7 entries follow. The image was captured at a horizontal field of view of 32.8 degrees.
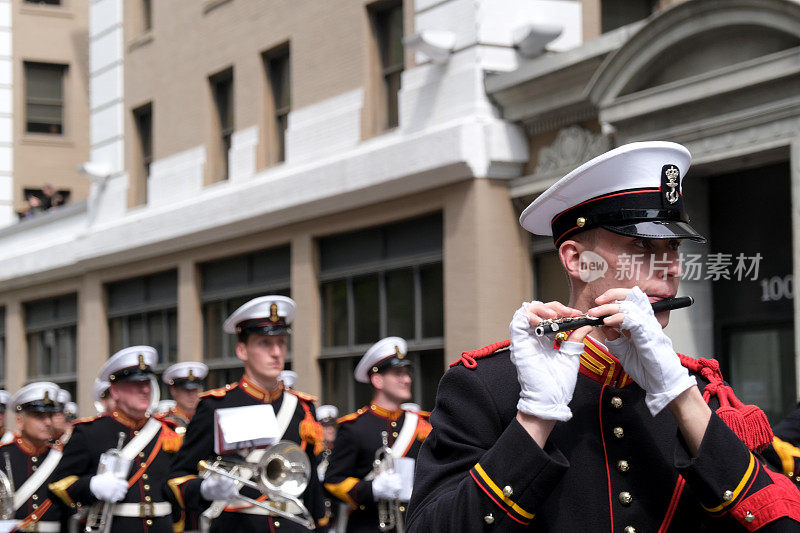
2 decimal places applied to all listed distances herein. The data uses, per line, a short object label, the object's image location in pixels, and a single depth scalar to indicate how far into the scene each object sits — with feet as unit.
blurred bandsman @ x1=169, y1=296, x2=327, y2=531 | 27.86
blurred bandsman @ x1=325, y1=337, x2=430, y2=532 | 32.94
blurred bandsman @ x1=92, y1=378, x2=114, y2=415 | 44.37
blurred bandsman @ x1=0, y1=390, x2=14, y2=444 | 50.80
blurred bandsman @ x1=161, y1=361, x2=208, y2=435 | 52.29
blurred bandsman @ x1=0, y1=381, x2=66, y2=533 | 38.04
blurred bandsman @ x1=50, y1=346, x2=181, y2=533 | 32.73
